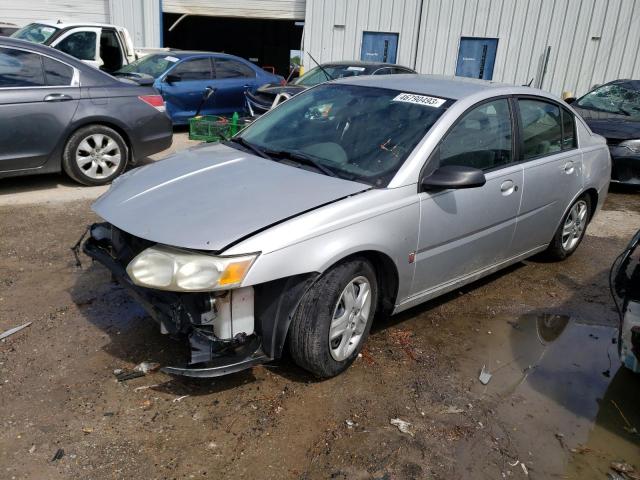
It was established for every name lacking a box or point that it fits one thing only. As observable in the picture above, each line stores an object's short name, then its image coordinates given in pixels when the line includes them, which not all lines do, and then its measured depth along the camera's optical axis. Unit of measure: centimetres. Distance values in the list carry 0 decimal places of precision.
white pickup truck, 1060
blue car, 1020
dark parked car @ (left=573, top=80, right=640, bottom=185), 789
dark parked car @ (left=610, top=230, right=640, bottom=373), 296
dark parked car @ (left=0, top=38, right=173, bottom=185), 596
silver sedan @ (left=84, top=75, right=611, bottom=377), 278
